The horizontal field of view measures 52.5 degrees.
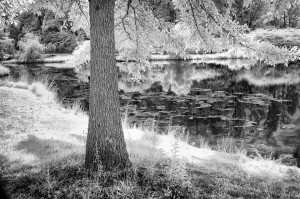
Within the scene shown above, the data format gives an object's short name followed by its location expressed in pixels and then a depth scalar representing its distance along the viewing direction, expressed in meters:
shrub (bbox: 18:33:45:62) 51.12
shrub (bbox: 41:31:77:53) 63.16
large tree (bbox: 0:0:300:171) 6.12
